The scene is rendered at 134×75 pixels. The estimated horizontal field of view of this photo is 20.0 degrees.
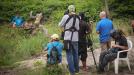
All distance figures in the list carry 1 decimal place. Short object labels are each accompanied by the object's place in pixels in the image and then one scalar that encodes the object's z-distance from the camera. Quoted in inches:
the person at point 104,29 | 460.8
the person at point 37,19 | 813.1
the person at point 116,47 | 424.5
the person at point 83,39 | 437.7
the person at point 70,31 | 402.9
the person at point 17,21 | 850.1
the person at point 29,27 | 786.5
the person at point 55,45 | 425.4
